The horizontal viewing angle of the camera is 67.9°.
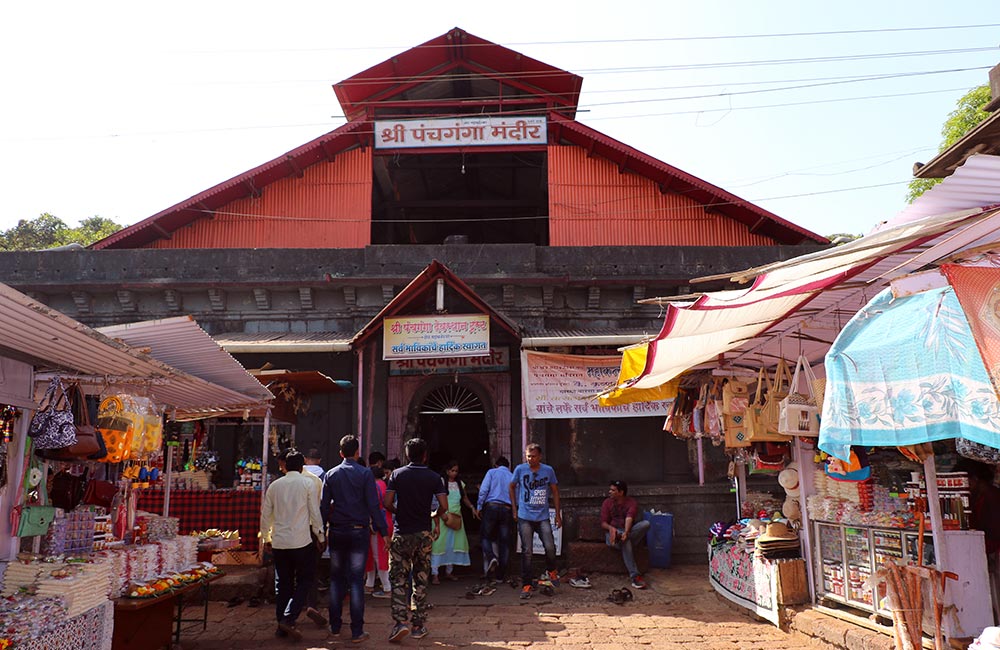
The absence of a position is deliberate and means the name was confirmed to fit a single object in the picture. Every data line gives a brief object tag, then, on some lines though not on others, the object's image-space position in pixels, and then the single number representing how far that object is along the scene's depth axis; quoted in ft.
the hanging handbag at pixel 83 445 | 19.57
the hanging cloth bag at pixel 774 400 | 22.71
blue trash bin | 37.47
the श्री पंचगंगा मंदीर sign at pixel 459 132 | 51.19
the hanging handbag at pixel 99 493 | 21.31
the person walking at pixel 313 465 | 29.96
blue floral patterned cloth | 12.10
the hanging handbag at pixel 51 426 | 19.43
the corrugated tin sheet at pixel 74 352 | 15.33
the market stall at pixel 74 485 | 17.06
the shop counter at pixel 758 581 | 23.15
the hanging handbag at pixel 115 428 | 20.88
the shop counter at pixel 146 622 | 19.85
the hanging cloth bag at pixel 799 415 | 20.63
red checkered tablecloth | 33.27
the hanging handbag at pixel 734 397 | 24.76
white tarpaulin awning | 13.39
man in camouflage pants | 22.34
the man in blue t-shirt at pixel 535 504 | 31.40
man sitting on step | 33.45
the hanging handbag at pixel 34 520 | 19.16
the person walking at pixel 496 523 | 32.81
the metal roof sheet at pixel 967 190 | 12.37
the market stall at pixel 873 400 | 12.79
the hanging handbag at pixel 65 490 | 20.58
